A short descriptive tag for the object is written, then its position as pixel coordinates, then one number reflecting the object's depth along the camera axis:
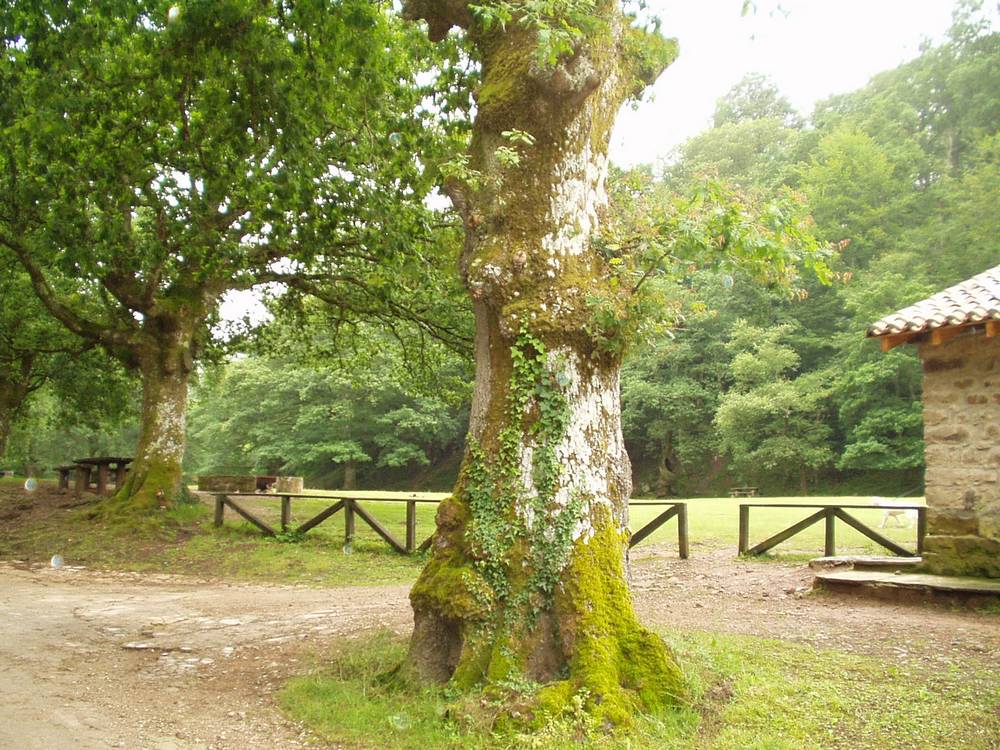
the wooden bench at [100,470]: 18.44
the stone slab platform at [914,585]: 7.84
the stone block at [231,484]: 17.64
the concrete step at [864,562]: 9.22
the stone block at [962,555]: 8.28
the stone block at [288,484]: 19.19
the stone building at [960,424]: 8.34
